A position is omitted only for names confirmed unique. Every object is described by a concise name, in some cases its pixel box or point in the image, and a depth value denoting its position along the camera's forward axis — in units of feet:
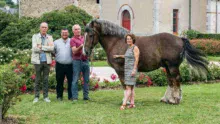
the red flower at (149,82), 45.19
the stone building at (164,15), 88.17
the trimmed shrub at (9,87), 26.63
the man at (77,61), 34.37
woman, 31.19
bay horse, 32.68
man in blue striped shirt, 34.88
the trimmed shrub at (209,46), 83.10
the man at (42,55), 34.01
